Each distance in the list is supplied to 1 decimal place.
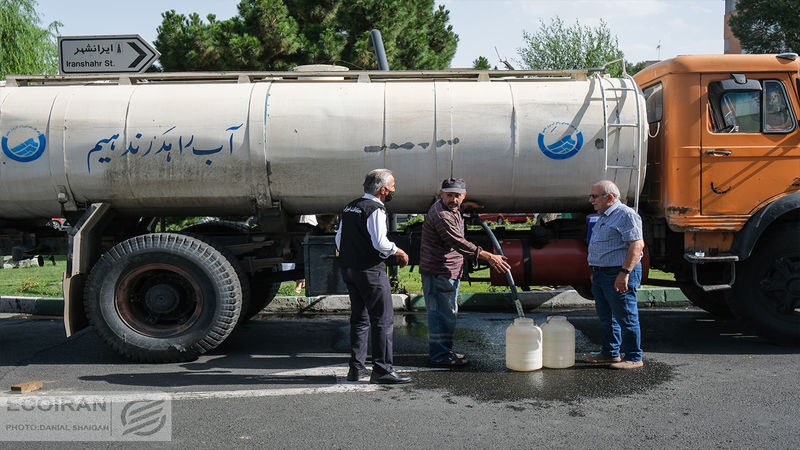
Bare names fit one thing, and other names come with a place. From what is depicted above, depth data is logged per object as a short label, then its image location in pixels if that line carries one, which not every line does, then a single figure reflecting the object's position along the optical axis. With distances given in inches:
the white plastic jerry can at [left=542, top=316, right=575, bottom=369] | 218.5
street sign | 282.4
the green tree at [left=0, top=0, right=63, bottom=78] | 800.3
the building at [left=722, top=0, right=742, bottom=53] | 2290.2
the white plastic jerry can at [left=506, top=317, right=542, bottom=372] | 215.8
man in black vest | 200.7
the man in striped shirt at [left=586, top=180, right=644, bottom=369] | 212.1
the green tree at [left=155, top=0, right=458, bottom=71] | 568.1
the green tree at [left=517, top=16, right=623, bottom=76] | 1111.0
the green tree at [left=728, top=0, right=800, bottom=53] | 1067.3
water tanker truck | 238.1
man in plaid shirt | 216.4
